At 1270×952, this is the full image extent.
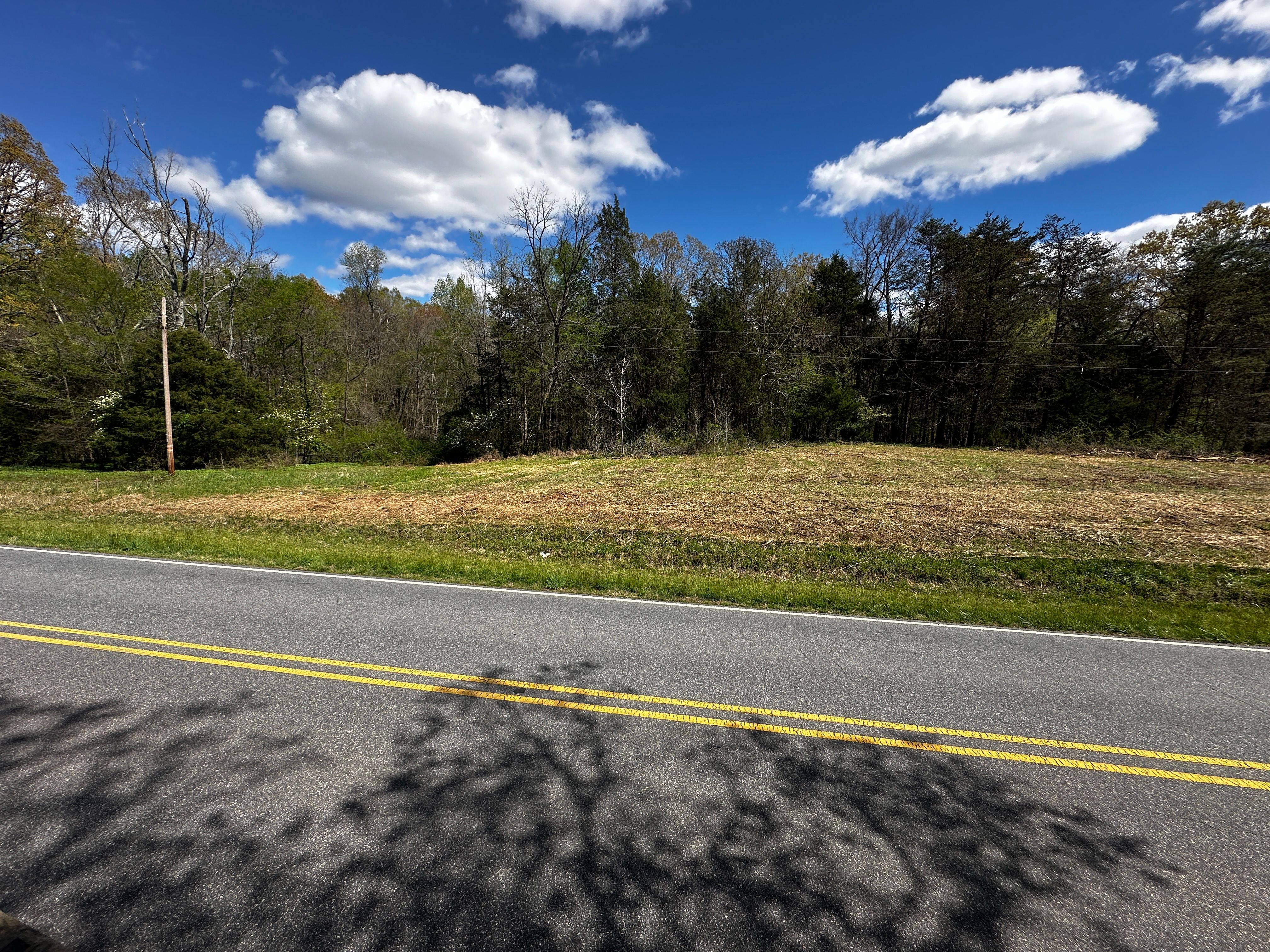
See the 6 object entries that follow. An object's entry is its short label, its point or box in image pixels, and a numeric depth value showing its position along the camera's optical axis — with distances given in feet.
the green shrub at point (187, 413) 72.59
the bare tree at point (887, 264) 117.91
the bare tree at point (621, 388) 88.99
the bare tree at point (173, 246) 80.89
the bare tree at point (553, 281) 102.47
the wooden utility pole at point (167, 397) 60.54
